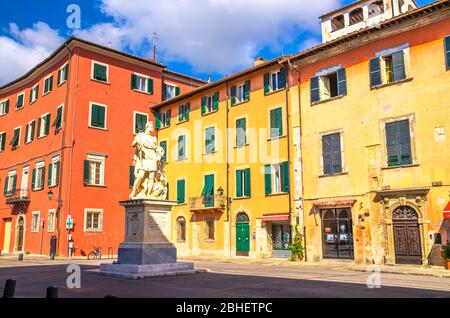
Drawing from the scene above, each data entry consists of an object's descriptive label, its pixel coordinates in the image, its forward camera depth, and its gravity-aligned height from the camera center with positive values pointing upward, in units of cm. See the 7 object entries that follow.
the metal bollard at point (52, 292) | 713 -80
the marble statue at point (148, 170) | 1550 +241
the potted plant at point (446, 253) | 1879 -58
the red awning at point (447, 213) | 1873 +105
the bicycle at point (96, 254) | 2927 -87
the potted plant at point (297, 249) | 2459 -51
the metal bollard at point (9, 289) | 780 -82
